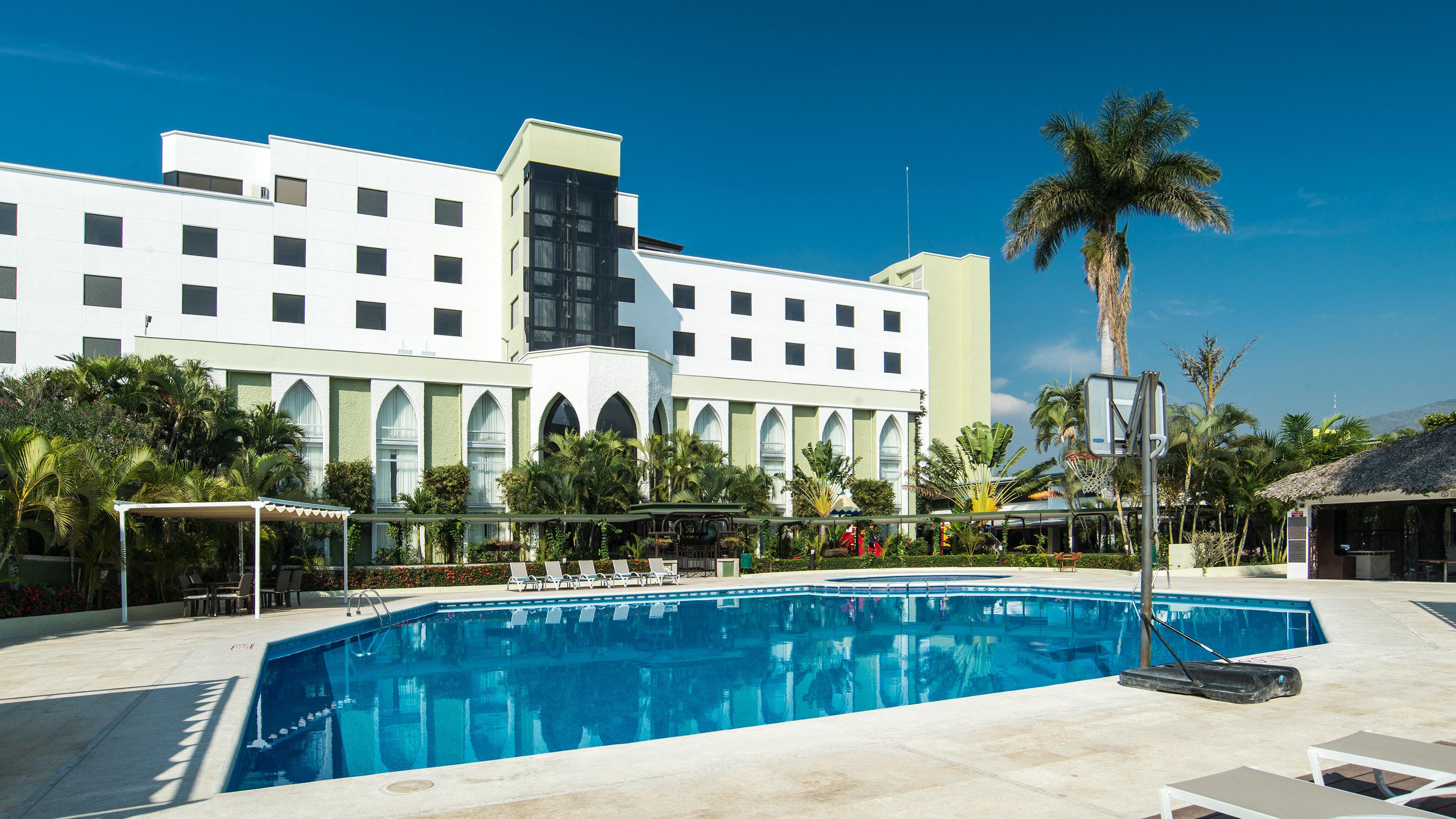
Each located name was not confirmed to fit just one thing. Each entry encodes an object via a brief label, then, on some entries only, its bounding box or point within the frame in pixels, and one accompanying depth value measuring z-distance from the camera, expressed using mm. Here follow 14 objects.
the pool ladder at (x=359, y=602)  16875
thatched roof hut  21266
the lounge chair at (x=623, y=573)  24297
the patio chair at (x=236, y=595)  16734
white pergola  14945
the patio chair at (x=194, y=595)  16453
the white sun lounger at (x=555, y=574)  23172
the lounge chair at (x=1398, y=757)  4062
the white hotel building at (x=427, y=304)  28797
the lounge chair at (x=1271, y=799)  3447
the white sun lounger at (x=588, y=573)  23438
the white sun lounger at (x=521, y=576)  23062
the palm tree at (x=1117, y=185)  25984
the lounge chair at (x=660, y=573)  24875
